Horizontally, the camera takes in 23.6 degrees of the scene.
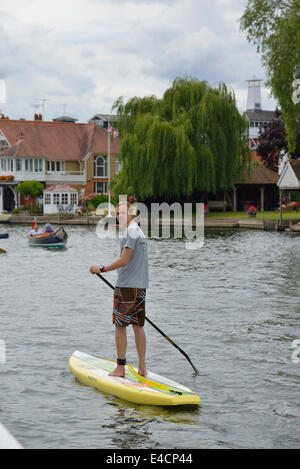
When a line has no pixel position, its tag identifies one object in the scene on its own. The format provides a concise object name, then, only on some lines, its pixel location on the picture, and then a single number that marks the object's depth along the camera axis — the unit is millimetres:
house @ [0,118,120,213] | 77625
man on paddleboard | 9208
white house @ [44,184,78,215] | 71312
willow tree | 54625
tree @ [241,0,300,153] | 39094
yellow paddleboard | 9195
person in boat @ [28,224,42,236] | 39469
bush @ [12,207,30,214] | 70062
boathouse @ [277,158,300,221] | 51156
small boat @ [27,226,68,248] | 38062
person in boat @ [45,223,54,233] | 39653
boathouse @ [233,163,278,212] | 65562
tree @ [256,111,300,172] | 72344
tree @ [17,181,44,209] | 71750
